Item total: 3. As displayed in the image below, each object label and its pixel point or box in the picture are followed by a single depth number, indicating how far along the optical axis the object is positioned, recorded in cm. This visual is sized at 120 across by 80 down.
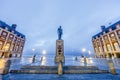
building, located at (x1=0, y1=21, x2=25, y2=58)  2916
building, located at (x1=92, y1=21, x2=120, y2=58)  2859
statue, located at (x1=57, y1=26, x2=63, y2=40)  1538
